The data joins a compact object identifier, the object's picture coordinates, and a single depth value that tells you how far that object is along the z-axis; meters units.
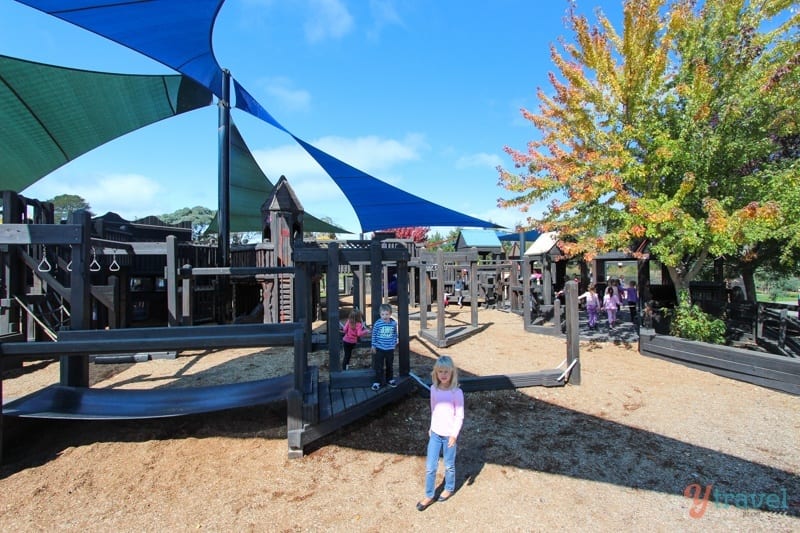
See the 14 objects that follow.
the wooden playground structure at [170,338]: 3.88
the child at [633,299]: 12.68
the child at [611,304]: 11.31
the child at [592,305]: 11.15
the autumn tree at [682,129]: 6.93
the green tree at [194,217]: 53.38
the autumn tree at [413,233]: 35.59
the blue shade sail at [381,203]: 8.37
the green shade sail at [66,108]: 7.03
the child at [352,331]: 6.35
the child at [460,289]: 18.11
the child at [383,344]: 4.89
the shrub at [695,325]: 7.74
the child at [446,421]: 3.16
